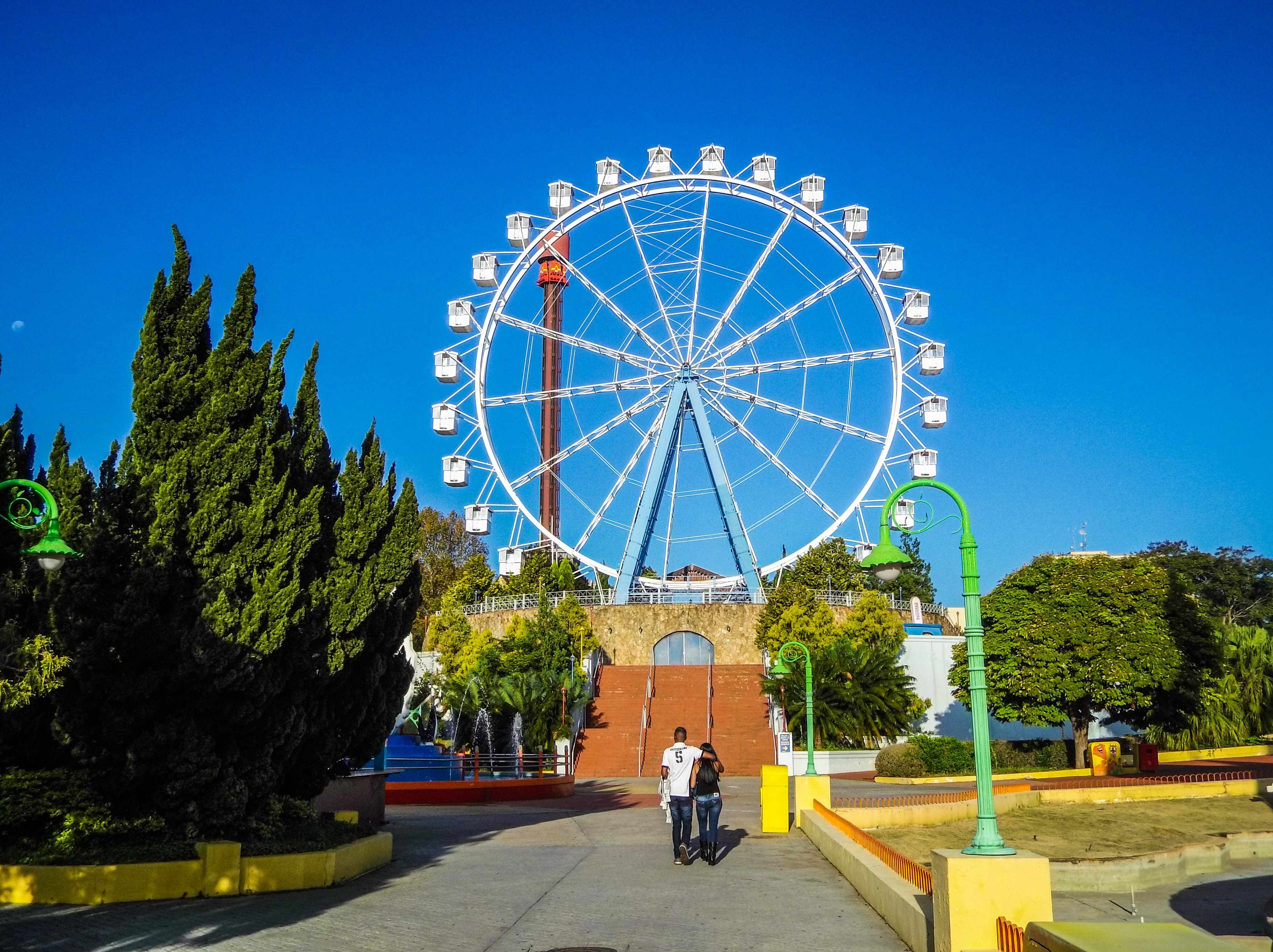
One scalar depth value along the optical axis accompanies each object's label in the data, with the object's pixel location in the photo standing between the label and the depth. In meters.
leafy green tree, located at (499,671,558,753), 31.06
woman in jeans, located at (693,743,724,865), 12.13
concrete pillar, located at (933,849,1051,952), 6.12
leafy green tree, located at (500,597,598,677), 34.03
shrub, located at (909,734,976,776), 28.11
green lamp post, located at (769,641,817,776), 16.78
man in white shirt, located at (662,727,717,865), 12.21
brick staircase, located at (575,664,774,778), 33.41
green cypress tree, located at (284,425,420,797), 12.19
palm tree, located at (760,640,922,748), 31.11
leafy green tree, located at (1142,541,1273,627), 61.22
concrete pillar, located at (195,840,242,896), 10.27
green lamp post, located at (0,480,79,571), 7.37
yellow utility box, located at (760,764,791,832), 15.73
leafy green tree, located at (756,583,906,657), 35.81
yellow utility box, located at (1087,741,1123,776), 28.08
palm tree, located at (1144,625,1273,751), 34.06
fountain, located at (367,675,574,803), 23.22
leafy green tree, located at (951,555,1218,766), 28.73
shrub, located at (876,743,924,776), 27.77
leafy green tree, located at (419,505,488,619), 60.97
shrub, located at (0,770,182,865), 9.99
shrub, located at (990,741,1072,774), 30.48
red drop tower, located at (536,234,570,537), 69.25
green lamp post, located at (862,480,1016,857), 6.42
